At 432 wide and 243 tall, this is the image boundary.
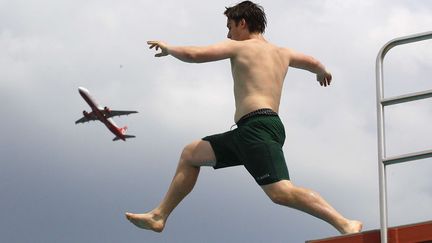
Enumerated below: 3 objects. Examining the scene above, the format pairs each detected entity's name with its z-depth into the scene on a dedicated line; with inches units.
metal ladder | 229.9
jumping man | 296.7
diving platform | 226.1
